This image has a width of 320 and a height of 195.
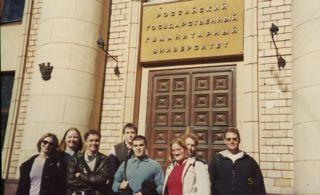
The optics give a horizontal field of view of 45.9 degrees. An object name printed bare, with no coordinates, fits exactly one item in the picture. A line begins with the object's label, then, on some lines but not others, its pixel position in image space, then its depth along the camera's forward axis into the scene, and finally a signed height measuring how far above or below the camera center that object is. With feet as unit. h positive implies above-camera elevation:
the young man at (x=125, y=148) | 18.58 -0.02
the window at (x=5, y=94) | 34.99 +4.45
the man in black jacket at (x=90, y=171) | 16.11 -1.08
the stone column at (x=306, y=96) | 22.11 +3.75
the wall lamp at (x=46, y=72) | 30.45 +5.70
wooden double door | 28.58 +3.41
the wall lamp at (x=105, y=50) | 30.54 +7.98
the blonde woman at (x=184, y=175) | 14.58 -0.94
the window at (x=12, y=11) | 37.76 +13.06
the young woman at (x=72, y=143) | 17.57 +0.07
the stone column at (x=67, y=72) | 29.45 +5.90
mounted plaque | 29.35 +9.67
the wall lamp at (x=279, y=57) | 26.37 +6.97
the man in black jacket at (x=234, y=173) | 15.60 -0.80
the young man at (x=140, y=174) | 15.97 -1.11
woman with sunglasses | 16.44 -1.30
